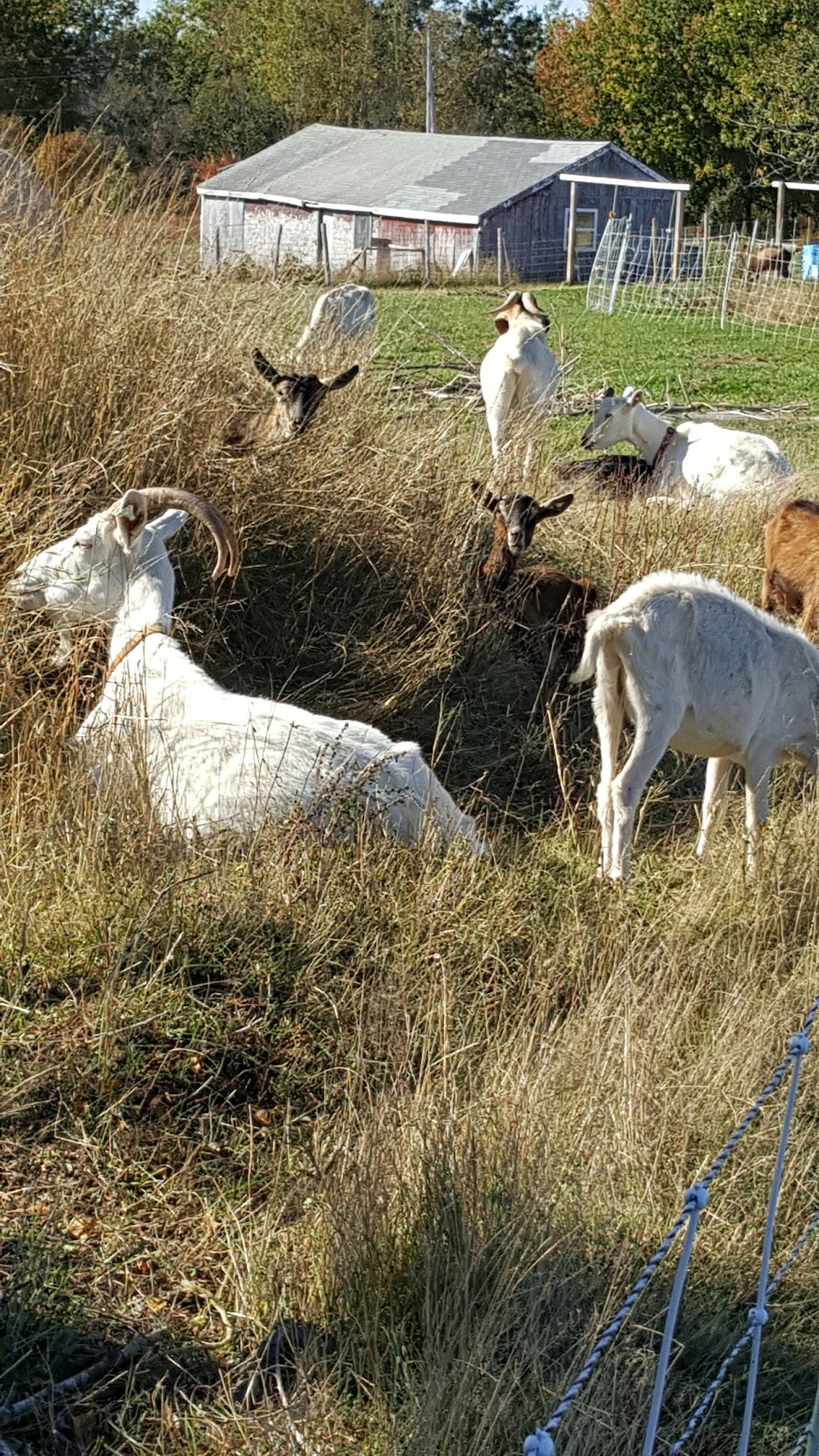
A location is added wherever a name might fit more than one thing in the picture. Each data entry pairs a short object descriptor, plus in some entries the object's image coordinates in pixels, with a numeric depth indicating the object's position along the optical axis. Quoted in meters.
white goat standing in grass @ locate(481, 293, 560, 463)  11.73
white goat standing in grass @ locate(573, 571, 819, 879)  6.04
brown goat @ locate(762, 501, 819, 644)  8.92
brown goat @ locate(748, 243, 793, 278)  37.53
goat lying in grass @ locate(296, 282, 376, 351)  9.88
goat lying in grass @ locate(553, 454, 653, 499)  10.77
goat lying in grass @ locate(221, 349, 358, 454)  7.95
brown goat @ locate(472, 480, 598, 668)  8.09
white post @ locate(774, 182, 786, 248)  41.84
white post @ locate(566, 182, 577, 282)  45.38
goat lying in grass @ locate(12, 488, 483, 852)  5.27
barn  46.31
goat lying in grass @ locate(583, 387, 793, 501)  12.06
